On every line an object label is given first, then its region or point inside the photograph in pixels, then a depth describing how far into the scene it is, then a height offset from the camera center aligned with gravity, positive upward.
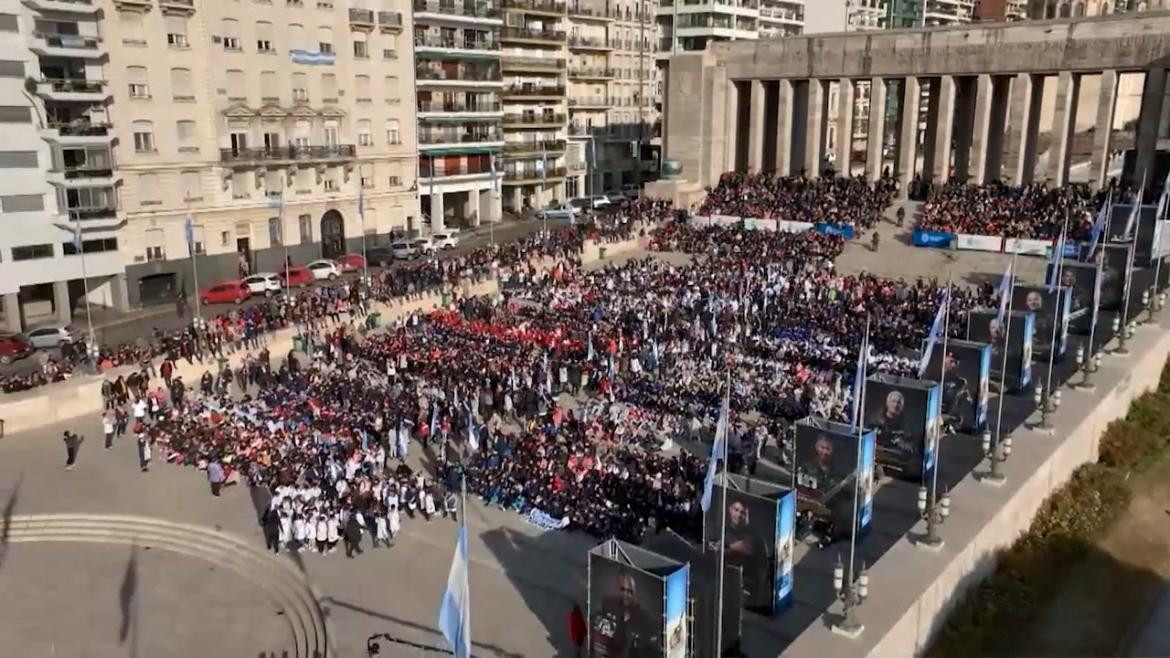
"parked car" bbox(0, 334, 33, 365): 37.94 -9.11
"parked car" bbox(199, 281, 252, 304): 46.94 -8.71
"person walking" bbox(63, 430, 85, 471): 27.20 -9.17
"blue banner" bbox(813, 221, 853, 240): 50.47 -6.31
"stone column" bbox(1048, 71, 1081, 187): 51.81 -1.11
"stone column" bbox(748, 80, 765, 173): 62.97 -1.70
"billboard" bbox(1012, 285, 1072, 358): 30.97 -6.36
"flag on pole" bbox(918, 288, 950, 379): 23.67 -5.46
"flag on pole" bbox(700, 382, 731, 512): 16.75 -5.76
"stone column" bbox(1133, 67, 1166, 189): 48.97 -0.90
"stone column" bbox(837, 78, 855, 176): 59.00 -1.33
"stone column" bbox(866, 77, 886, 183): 57.41 -1.61
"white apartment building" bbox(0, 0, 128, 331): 42.53 -2.38
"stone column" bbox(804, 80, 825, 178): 60.03 -1.82
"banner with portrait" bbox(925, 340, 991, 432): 26.36 -7.25
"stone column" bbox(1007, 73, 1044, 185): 53.25 -1.16
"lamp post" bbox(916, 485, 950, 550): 18.69 -7.93
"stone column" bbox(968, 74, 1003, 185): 54.12 -1.28
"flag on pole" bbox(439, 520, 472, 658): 13.89 -6.85
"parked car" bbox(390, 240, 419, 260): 56.81 -8.16
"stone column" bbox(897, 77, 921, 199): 56.56 -1.83
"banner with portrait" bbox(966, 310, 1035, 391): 28.91 -6.86
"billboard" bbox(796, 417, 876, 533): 20.55 -7.42
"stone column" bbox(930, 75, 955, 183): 56.00 -1.48
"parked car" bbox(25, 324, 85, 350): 39.91 -9.11
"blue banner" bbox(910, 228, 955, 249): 48.06 -6.46
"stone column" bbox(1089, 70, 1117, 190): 50.72 -1.23
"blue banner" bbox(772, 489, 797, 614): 17.88 -7.91
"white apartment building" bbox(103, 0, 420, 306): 47.22 -1.40
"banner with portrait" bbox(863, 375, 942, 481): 23.42 -7.41
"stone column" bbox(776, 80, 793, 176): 61.50 -1.60
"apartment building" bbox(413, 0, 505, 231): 62.09 -0.36
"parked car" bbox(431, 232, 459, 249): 60.19 -8.11
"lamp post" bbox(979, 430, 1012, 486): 21.77 -7.85
